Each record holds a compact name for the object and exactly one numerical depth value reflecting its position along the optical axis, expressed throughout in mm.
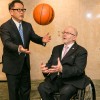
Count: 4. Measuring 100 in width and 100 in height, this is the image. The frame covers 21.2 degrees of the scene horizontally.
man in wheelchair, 3000
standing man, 3275
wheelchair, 3127
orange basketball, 3691
